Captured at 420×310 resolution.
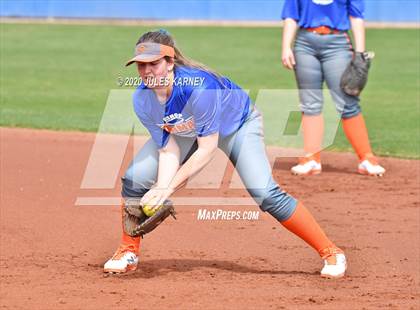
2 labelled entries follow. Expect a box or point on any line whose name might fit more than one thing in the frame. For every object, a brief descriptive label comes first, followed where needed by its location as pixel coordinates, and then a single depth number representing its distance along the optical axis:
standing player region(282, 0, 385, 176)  19.84
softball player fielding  12.24
